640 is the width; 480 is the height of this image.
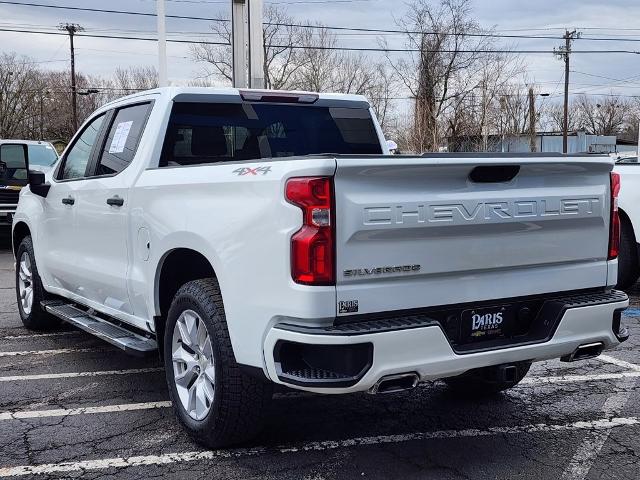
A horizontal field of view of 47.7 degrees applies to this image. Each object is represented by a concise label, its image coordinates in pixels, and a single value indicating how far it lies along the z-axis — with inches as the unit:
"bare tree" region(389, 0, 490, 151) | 1822.1
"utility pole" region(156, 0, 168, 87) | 692.7
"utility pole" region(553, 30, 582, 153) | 1935.2
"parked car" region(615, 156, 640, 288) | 311.0
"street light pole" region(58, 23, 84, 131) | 2018.9
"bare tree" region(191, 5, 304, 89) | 1788.9
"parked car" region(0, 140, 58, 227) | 534.6
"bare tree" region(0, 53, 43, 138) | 2143.2
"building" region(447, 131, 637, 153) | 1695.4
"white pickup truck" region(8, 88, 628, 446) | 122.9
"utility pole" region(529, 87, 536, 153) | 1934.1
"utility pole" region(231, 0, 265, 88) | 481.4
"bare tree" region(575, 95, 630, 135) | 3518.7
